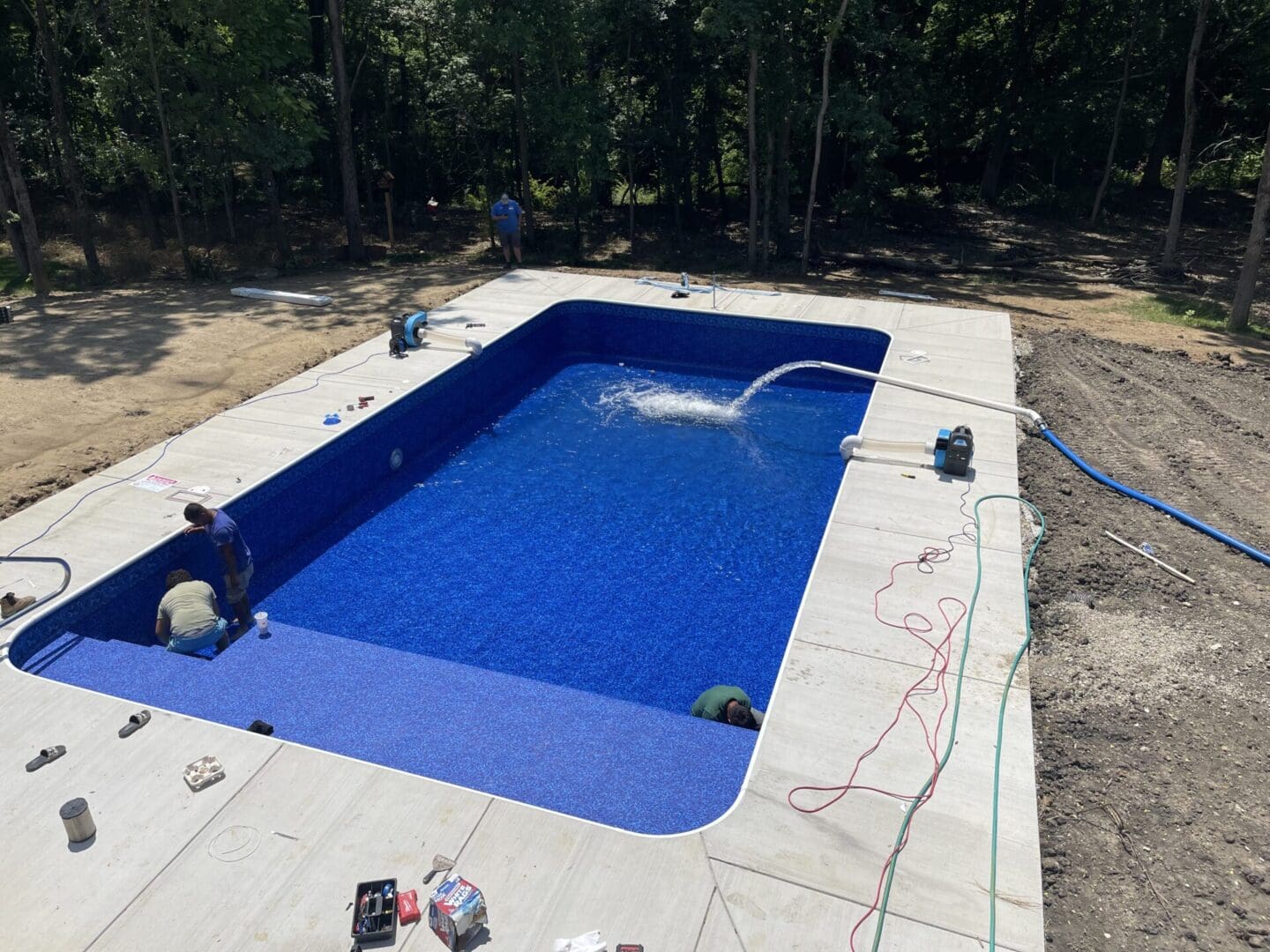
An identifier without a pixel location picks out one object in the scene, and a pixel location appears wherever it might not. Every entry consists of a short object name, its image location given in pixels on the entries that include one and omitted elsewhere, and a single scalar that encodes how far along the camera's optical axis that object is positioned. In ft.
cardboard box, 13.32
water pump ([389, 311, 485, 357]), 38.78
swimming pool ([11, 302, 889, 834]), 18.22
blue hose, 24.14
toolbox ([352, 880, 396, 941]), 13.51
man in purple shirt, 23.39
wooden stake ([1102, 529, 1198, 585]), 23.27
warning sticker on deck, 27.30
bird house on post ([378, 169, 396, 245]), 59.21
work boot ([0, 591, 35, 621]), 20.88
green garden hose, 13.94
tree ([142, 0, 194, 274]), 45.27
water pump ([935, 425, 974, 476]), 27.99
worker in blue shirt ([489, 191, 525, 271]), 53.83
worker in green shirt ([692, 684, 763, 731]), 19.27
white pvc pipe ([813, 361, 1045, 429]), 32.40
